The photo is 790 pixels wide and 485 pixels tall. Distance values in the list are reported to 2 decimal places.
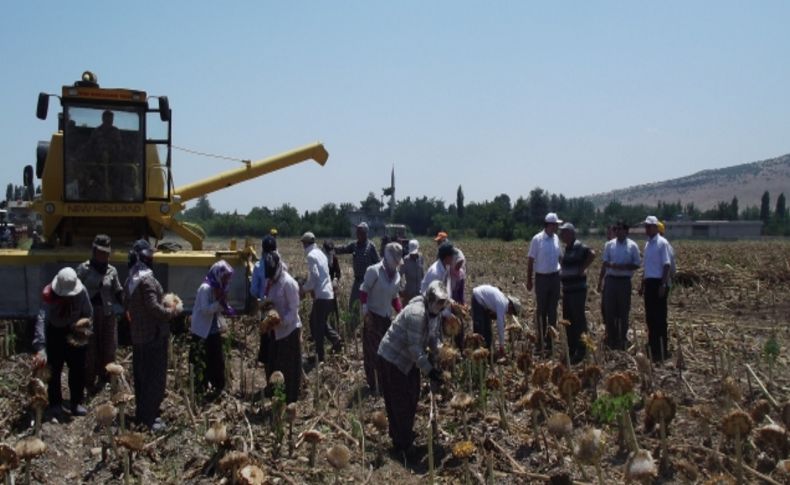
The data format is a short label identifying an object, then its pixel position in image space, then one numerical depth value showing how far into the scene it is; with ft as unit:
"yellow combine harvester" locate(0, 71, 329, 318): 34.71
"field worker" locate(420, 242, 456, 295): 27.86
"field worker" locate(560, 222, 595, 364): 31.42
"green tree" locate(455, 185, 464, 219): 339.67
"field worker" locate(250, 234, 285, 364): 26.91
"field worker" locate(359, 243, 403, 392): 27.04
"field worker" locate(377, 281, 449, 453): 20.90
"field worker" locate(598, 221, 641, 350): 31.86
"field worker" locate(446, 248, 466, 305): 30.01
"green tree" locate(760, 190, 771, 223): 369.42
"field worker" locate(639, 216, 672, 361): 31.30
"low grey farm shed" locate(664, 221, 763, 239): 287.89
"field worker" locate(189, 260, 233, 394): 24.76
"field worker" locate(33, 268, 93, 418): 22.11
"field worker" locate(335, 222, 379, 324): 36.52
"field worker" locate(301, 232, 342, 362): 30.91
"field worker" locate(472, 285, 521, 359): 26.89
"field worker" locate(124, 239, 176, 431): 21.94
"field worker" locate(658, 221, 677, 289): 31.58
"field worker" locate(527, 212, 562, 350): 32.22
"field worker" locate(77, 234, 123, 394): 24.22
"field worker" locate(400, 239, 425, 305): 32.50
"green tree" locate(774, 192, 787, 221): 365.94
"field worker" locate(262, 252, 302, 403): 24.63
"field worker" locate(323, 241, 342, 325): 37.45
